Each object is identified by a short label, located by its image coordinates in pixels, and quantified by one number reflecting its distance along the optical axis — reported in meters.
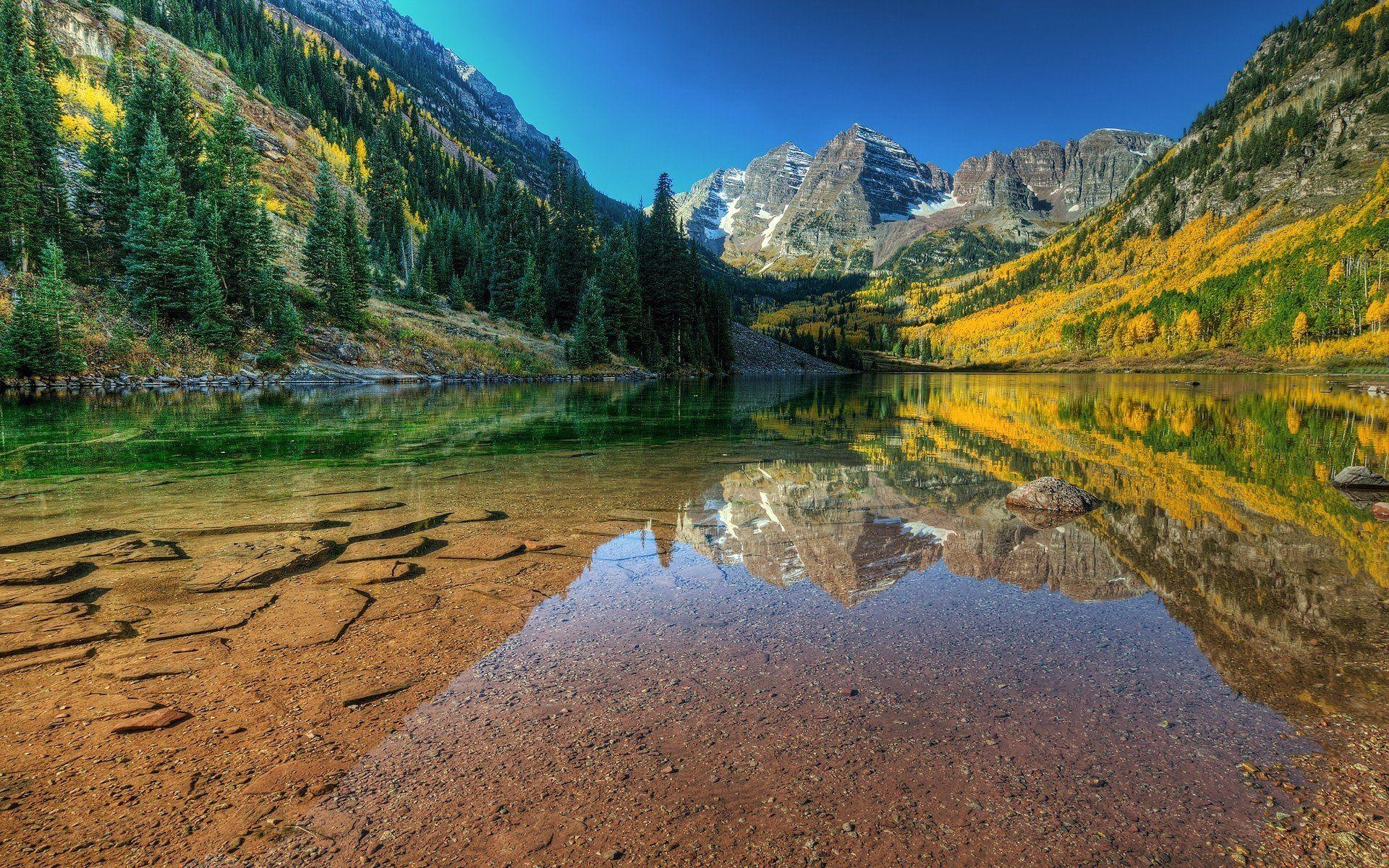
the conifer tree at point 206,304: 45.59
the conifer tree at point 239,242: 49.19
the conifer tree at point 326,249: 57.25
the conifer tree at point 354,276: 57.53
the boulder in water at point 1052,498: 11.20
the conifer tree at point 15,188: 41.12
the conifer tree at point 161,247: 44.50
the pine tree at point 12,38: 50.38
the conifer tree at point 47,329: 35.97
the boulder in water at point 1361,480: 12.65
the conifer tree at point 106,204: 47.25
